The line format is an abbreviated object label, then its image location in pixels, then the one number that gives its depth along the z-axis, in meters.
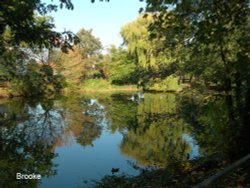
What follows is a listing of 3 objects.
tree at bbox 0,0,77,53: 4.10
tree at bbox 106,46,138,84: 33.48
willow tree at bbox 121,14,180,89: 26.87
